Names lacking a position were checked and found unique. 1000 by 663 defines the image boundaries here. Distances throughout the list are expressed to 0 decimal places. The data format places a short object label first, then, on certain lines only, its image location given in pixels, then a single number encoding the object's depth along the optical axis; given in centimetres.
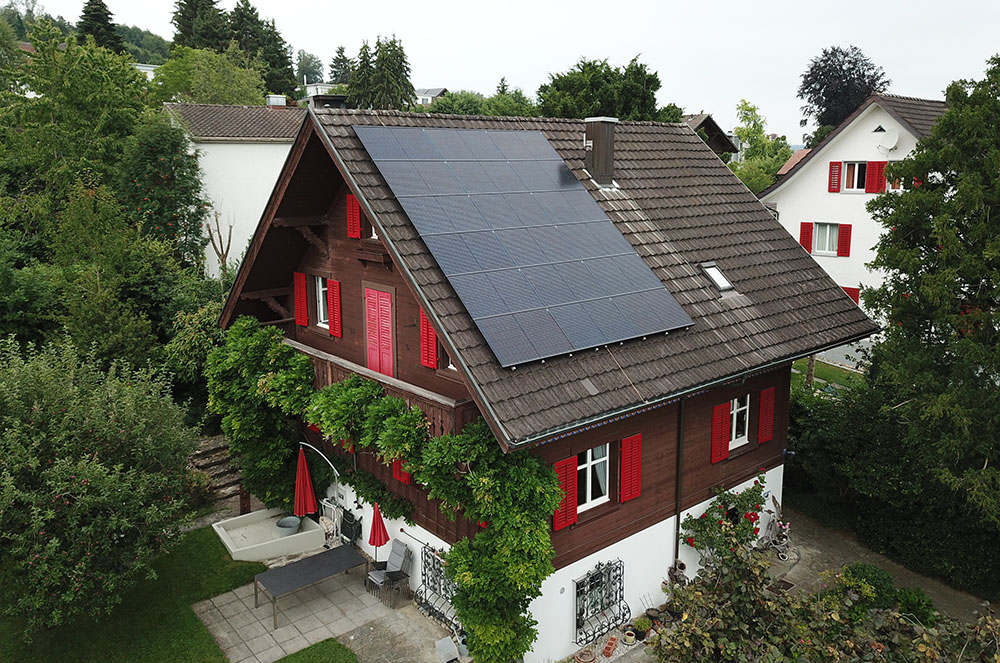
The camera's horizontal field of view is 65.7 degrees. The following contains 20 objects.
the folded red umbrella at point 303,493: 1587
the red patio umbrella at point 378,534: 1398
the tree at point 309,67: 16088
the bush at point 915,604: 1332
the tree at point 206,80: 5488
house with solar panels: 1127
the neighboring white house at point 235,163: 3089
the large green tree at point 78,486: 1180
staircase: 1914
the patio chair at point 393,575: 1403
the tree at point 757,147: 6322
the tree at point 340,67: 11825
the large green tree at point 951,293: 1238
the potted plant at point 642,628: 1330
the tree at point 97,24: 6316
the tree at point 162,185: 2845
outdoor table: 1346
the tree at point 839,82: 5906
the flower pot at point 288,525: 1641
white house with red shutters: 2816
